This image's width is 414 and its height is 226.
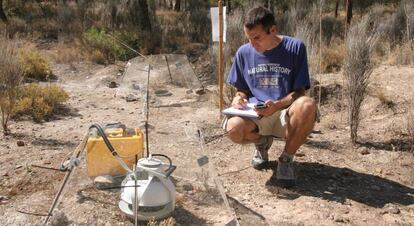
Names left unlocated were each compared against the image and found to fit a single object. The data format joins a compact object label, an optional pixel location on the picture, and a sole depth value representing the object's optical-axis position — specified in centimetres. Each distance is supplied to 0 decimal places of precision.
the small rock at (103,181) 279
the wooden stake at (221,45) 417
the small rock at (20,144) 392
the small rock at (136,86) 554
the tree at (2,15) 1133
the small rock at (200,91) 584
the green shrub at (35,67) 674
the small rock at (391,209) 278
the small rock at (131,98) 558
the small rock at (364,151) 369
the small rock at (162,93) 571
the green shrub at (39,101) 478
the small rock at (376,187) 311
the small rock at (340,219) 268
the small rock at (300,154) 366
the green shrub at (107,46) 810
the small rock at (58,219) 252
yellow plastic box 278
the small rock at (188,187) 286
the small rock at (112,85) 639
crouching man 295
